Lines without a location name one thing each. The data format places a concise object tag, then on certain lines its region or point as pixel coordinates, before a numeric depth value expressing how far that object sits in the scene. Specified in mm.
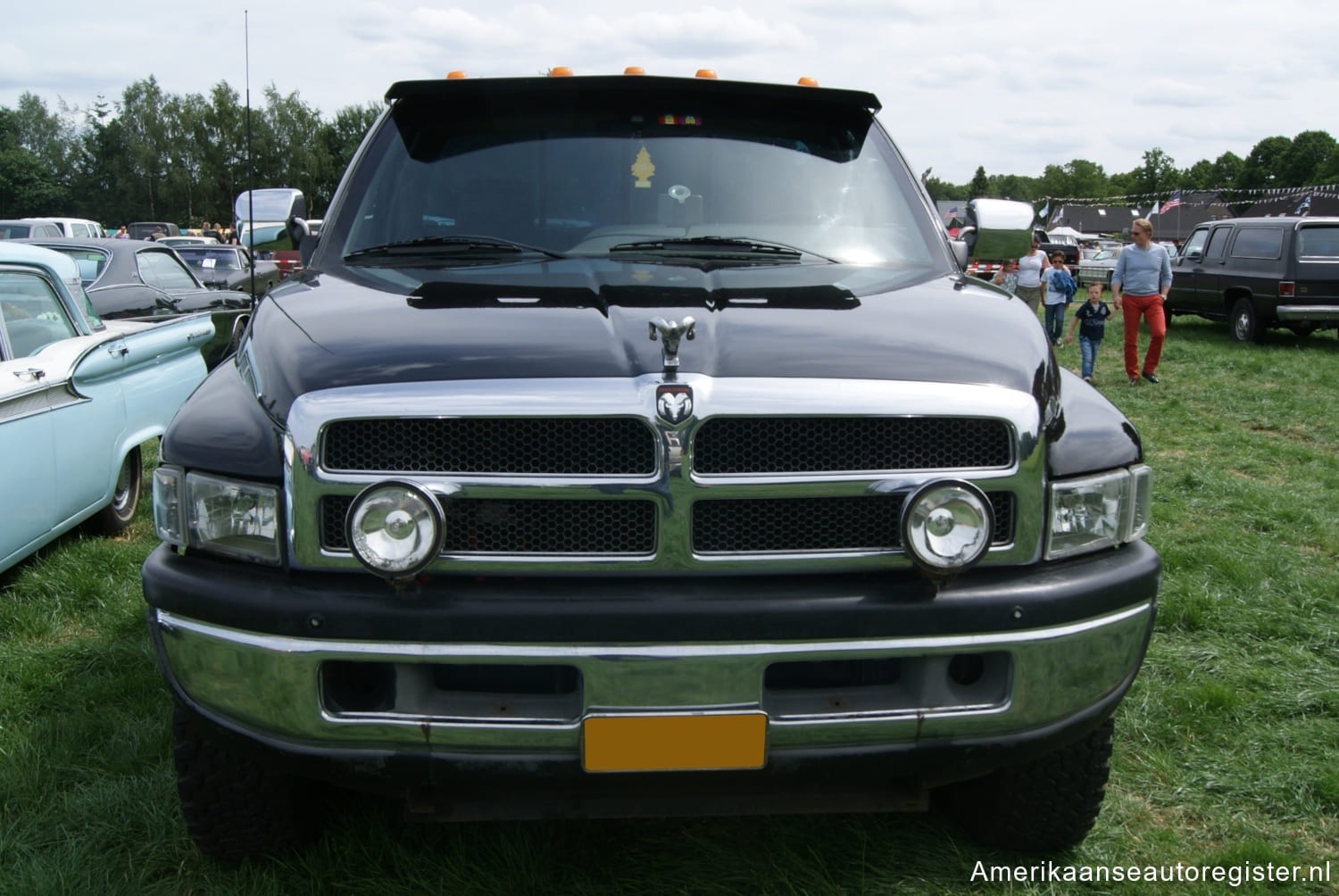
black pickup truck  2082
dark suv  15516
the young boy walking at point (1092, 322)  12719
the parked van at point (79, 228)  28453
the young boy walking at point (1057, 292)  15352
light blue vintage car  4504
